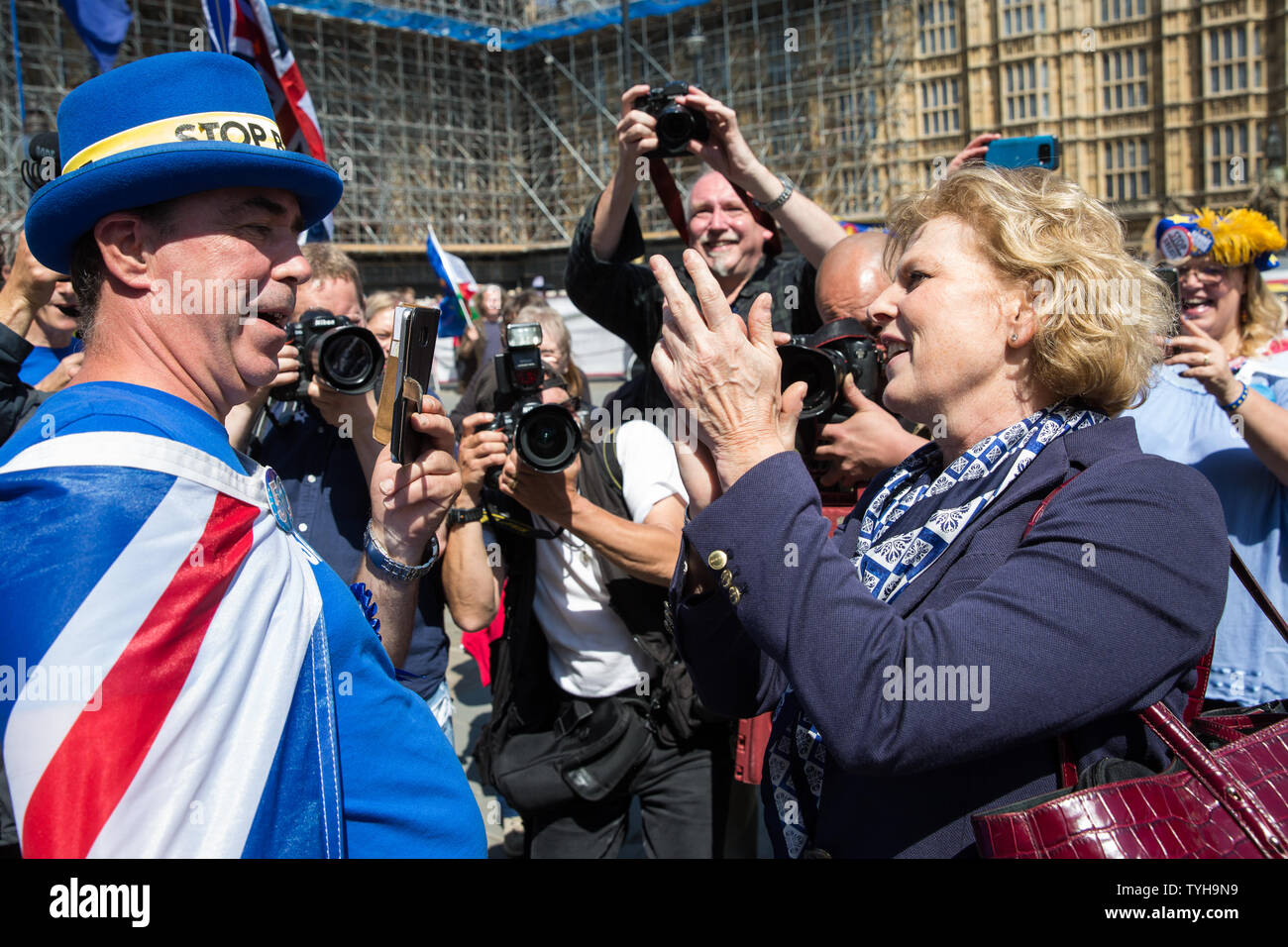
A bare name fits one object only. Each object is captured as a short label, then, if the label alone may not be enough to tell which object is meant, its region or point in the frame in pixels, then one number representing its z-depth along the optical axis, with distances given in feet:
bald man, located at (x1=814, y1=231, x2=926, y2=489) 6.59
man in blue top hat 2.98
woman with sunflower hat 7.75
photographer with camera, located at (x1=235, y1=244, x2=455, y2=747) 7.54
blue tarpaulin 94.58
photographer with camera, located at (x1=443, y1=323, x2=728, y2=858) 7.67
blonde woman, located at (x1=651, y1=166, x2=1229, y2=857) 3.61
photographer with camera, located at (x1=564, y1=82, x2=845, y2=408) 8.71
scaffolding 98.53
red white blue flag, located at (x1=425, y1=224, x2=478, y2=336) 26.84
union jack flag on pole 13.82
